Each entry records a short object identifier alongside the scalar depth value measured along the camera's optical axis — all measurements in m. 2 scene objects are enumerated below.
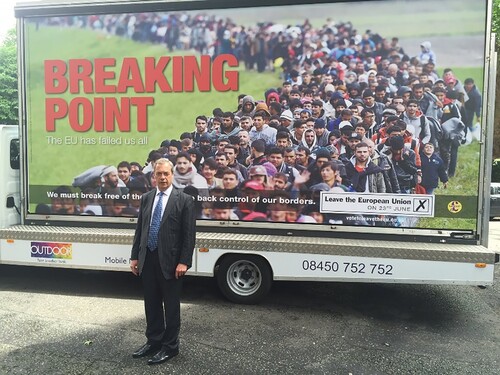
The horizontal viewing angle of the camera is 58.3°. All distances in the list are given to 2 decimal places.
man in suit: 3.79
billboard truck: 4.74
